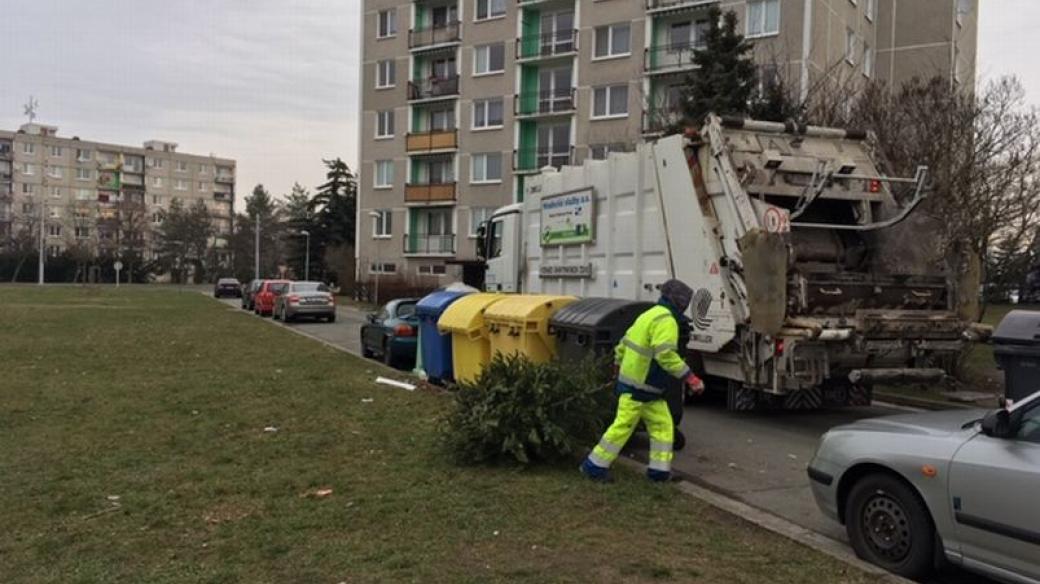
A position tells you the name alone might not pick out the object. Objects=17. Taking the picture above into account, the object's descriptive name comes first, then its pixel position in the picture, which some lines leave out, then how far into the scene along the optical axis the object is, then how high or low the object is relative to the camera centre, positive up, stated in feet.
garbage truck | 28.50 +0.46
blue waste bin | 38.86 -3.50
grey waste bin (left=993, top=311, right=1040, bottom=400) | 23.06 -1.96
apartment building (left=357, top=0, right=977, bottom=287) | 120.16 +30.46
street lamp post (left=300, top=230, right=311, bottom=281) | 222.38 -0.69
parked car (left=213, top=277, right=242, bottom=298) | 192.85 -6.86
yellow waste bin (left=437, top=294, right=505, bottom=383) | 34.83 -2.78
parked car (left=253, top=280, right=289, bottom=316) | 110.83 -4.73
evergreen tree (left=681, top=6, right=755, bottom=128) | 64.80 +15.43
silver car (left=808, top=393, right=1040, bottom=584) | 13.17 -3.60
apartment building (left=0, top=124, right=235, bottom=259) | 331.16 +33.41
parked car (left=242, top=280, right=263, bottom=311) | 126.82 -5.21
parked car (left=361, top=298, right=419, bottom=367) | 49.80 -4.20
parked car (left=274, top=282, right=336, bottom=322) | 98.12 -4.96
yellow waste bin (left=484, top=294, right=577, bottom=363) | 30.96 -2.23
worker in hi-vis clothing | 20.70 -2.80
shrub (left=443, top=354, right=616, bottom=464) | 21.85 -3.86
